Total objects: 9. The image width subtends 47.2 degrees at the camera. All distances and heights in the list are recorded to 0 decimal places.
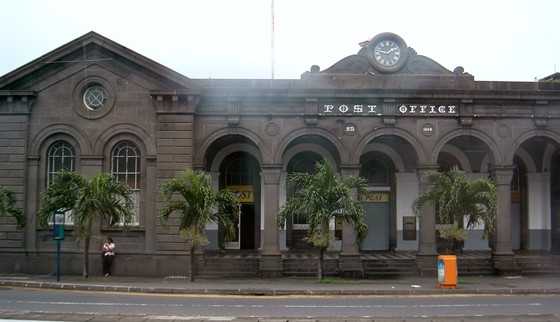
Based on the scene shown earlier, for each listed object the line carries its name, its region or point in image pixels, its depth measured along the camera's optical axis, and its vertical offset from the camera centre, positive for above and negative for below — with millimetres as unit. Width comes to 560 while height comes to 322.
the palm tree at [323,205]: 20062 +106
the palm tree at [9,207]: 20922 -16
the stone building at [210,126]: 22828 +2982
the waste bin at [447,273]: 19250 -1912
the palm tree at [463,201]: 20125 +262
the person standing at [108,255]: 22188 -1660
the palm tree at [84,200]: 20297 +222
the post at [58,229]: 20766 -726
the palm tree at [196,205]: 20109 +87
